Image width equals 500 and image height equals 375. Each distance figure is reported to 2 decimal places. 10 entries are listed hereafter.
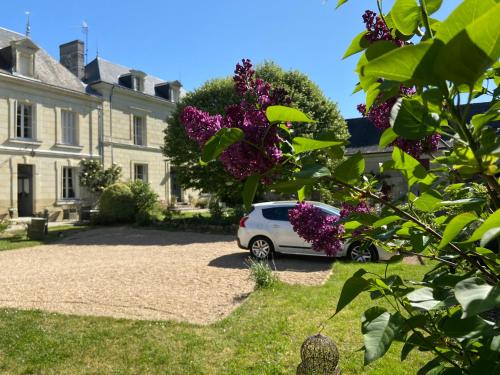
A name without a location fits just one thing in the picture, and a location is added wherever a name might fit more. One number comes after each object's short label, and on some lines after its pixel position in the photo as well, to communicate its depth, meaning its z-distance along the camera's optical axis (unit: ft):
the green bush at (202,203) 101.06
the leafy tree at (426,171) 1.81
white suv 32.81
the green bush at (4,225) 50.62
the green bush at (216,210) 57.11
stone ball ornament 11.24
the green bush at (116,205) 64.03
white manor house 67.41
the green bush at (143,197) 65.77
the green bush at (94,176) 76.48
